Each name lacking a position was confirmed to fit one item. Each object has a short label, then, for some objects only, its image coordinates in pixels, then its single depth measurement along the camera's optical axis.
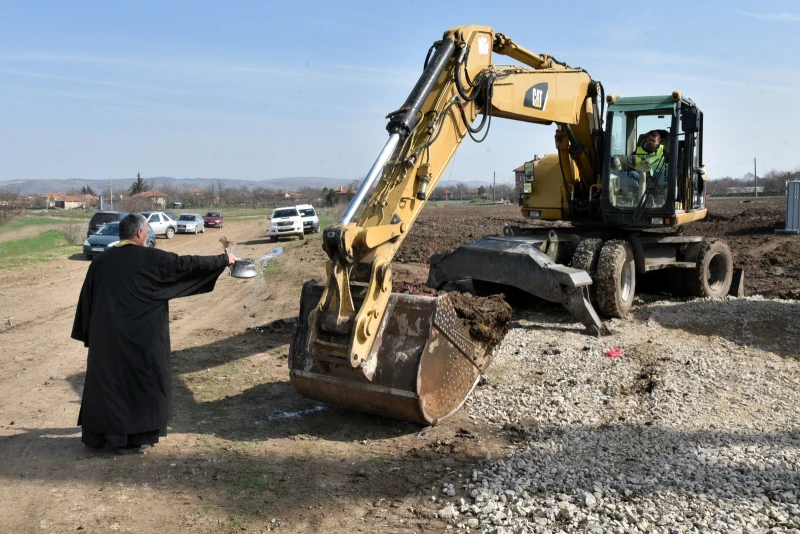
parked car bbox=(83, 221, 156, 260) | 23.75
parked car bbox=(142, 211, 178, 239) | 34.38
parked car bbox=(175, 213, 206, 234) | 38.88
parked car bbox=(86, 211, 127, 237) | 29.61
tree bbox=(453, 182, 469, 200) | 98.26
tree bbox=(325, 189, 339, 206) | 60.01
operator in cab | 10.37
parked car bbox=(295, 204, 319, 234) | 32.16
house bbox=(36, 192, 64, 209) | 95.21
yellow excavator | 5.72
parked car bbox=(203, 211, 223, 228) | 44.34
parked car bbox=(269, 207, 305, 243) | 30.73
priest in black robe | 5.52
